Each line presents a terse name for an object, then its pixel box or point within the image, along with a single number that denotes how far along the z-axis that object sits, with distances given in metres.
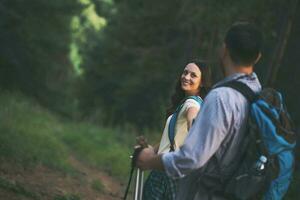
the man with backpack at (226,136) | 4.83
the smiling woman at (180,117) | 7.16
